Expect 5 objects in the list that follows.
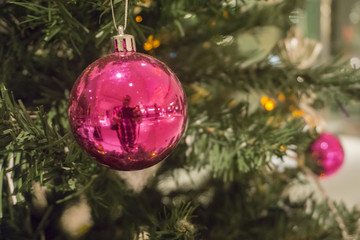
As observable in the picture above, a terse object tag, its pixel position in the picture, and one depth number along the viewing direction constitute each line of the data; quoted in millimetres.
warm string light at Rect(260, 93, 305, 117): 528
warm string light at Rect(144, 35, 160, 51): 404
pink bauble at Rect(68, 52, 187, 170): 236
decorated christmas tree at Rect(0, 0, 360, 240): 248
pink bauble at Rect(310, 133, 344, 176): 565
